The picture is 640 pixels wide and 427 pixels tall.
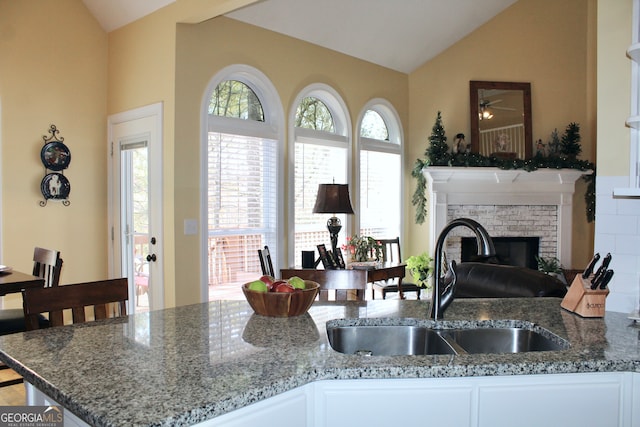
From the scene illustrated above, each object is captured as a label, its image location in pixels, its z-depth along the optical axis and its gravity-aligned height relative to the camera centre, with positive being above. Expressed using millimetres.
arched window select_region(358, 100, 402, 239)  5961 +464
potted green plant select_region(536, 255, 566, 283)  6239 -726
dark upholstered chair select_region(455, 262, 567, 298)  3174 -495
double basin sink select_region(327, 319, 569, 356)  1846 -475
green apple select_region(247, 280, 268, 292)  1905 -301
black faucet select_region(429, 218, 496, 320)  1666 -223
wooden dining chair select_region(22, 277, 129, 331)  1789 -348
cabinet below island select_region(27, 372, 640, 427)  1356 -540
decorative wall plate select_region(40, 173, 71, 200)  4284 +187
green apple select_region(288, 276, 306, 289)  1935 -291
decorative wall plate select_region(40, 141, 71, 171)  4281 +455
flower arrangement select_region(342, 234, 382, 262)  4719 -376
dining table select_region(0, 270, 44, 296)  3070 -468
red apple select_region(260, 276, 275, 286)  1970 -284
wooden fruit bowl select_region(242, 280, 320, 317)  1871 -353
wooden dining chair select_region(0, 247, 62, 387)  3100 -482
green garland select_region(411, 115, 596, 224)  6148 +597
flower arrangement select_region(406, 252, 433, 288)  5648 -687
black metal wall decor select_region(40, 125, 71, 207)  4285 +356
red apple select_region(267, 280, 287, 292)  1938 -301
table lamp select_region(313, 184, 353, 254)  4664 +50
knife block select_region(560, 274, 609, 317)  1949 -361
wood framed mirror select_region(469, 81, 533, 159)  6348 +1136
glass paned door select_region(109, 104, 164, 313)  4112 +36
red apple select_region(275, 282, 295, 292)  1909 -307
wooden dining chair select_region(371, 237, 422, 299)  5375 -838
